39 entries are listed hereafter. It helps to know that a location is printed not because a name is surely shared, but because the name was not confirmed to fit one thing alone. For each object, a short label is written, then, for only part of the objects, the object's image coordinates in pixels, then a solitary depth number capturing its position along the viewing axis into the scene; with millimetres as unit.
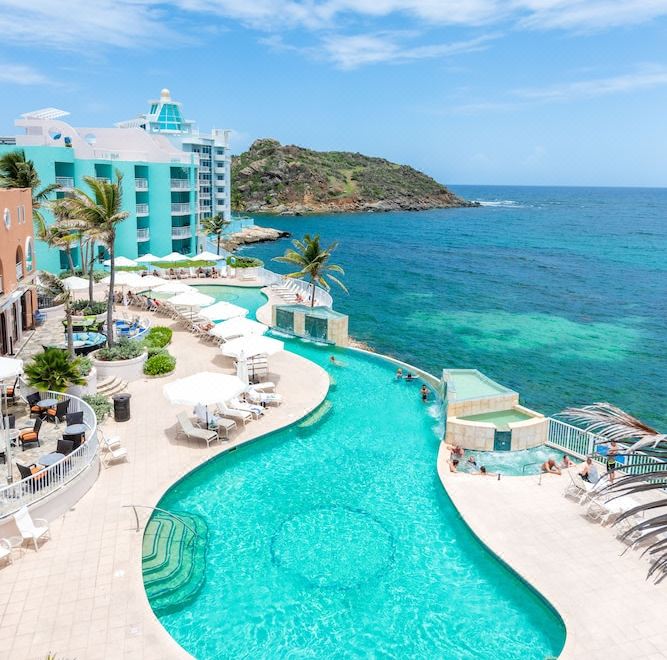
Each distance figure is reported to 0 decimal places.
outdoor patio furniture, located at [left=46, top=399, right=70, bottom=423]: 17062
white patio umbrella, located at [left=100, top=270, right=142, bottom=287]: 31475
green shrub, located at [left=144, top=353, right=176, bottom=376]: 23656
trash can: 19125
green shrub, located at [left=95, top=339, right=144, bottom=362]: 22938
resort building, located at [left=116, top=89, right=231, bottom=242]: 68312
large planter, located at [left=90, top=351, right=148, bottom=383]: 22562
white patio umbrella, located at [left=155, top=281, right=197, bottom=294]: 33250
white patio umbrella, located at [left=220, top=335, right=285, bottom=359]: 22391
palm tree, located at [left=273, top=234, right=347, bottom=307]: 34062
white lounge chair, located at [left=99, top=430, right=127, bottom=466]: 16312
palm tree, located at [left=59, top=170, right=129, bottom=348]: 23047
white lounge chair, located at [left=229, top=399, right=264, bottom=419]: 19953
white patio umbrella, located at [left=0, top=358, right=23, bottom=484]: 13547
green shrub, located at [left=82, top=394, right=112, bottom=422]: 18984
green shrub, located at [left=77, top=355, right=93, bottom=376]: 20328
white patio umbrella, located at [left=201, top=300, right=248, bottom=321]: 27734
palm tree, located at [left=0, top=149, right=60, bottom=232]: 34438
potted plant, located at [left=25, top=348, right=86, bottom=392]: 17969
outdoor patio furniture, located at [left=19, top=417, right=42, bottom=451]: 15438
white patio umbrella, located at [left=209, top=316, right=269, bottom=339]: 25589
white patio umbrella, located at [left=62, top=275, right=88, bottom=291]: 29734
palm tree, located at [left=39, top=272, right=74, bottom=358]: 20953
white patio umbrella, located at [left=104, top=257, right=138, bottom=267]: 38625
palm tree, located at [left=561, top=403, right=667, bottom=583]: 4582
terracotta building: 21922
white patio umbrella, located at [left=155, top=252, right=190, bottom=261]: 43841
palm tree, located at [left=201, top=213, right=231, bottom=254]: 54656
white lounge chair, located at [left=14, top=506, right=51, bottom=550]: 12461
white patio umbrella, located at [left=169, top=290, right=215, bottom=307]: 29297
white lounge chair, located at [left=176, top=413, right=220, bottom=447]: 17784
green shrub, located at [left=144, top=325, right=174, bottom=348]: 26609
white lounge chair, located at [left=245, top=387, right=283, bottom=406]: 20953
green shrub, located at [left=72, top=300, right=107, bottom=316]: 30297
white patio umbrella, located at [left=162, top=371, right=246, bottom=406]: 17812
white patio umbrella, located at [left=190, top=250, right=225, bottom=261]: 46062
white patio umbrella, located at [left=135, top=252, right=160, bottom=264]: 41219
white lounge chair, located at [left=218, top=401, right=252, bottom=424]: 19453
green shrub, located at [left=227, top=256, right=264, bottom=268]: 46812
